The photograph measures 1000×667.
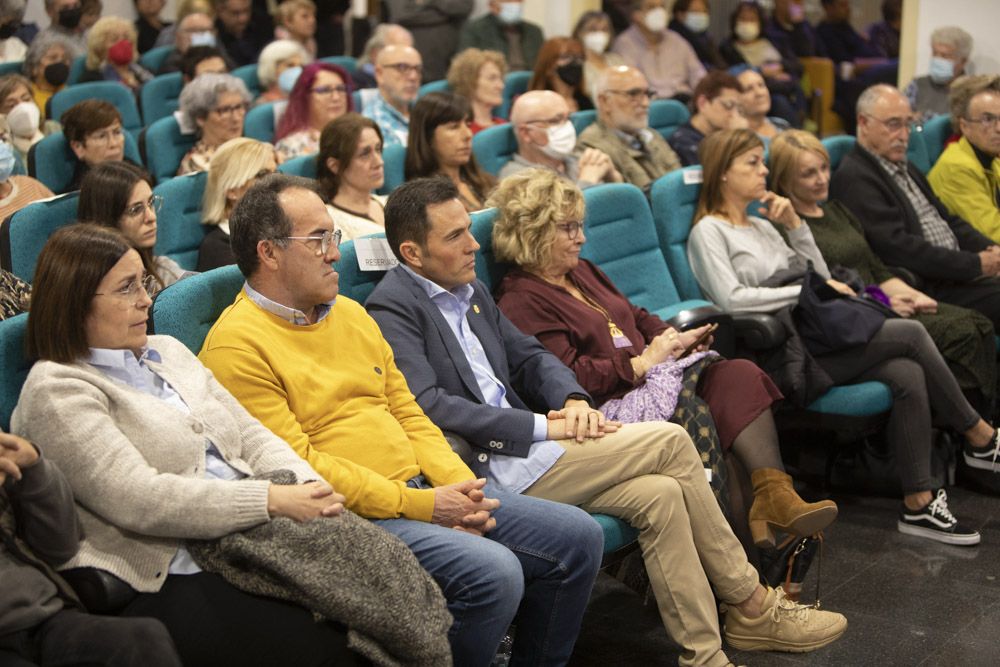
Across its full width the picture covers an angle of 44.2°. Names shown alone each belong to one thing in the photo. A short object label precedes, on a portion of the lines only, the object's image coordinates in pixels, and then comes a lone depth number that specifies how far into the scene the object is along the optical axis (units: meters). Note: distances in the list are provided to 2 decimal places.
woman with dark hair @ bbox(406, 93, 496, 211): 4.45
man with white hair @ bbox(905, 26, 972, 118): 6.62
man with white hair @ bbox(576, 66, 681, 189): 5.28
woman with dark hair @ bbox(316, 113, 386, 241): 3.95
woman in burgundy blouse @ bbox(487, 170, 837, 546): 3.21
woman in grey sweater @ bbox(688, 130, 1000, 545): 3.82
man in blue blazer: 2.81
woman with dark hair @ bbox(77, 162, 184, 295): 3.28
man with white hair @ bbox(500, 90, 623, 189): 4.84
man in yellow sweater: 2.46
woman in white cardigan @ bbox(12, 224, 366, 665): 2.12
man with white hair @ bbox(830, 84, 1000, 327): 4.59
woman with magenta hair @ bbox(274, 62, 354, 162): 5.27
